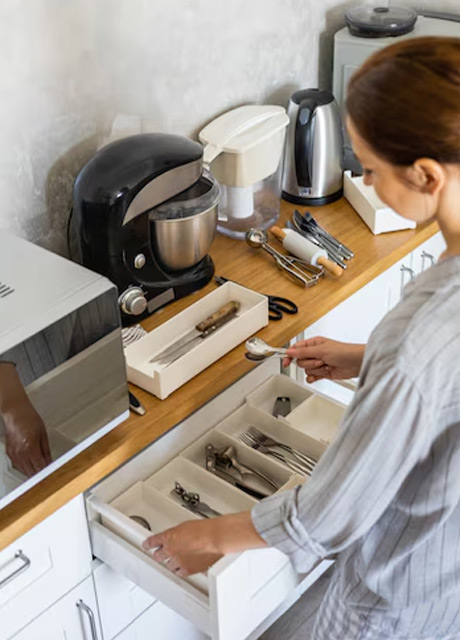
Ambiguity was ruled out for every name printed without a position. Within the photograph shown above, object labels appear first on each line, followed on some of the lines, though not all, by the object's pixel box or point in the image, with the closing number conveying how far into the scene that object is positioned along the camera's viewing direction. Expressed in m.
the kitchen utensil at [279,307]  1.58
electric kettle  1.86
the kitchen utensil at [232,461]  1.42
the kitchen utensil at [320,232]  1.76
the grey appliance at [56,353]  1.14
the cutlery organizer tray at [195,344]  1.40
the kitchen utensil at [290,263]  1.66
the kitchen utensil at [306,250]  1.67
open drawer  1.21
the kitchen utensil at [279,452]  1.41
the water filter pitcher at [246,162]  1.75
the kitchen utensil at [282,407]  1.54
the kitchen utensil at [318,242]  1.74
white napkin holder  1.81
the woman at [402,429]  0.84
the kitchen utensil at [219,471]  1.39
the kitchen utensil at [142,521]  1.35
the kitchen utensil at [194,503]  1.36
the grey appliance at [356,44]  1.99
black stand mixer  1.46
